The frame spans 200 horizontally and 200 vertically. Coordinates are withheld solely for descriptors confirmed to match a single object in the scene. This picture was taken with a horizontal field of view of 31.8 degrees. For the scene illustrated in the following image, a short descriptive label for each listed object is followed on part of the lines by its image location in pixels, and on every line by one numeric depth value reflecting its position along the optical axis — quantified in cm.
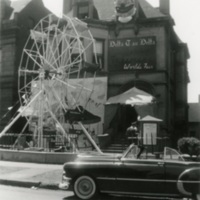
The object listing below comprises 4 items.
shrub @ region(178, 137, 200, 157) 1416
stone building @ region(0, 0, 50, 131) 2927
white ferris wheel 1964
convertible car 809
